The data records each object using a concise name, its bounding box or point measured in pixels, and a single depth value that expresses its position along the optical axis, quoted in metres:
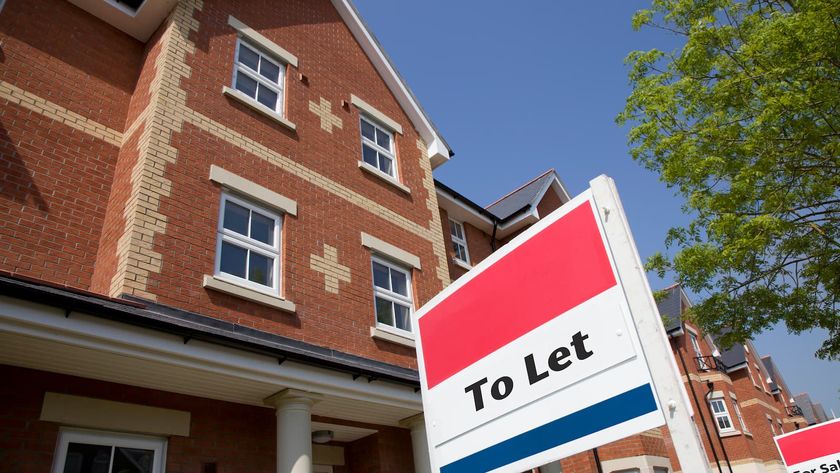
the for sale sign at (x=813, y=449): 8.56
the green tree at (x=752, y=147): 9.18
